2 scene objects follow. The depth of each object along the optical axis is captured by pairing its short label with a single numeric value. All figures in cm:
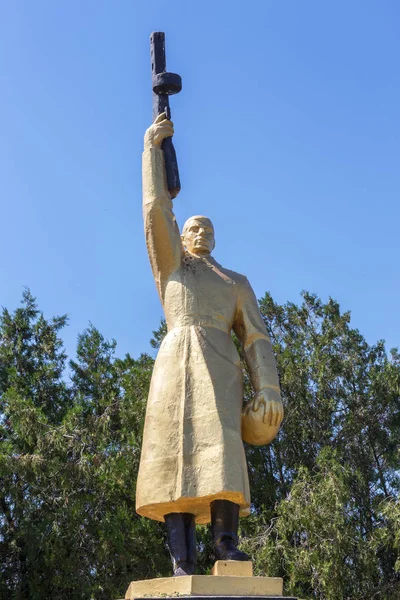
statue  493
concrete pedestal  445
